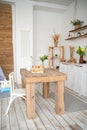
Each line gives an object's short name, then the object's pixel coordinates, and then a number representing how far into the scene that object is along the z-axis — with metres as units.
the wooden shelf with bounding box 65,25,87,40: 4.37
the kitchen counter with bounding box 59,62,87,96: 3.71
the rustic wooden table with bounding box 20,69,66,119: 2.44
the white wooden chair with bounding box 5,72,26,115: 2.68
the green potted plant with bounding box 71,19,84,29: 4.70
